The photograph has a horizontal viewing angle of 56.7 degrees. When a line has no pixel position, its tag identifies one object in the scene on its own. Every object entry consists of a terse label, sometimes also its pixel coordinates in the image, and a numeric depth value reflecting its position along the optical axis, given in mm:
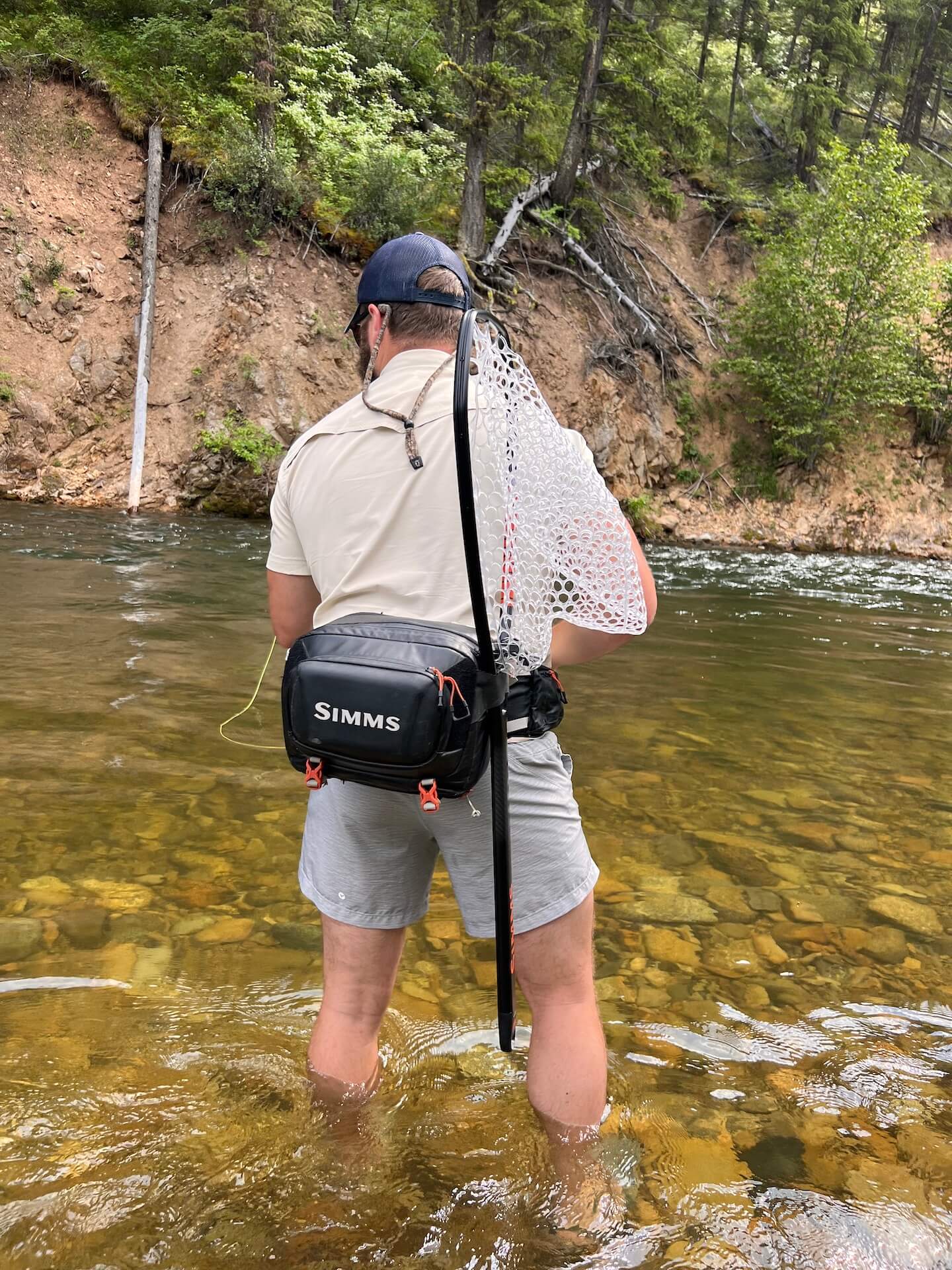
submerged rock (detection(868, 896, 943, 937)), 3715
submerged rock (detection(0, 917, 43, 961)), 3193
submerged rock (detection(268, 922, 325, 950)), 3410
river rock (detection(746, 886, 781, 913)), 3826
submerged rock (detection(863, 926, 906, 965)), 3506
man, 1867
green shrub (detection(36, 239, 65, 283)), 16359
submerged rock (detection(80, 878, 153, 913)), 3545
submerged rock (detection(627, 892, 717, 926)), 3719
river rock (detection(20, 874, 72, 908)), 3520
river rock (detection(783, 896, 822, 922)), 3770
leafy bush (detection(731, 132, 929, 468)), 20766
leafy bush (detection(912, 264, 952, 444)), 23891
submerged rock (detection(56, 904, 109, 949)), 3301
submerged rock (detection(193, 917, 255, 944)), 3398
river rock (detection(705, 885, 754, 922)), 3768
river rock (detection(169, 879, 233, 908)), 3615
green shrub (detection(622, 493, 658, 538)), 18953
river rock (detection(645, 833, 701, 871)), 4199
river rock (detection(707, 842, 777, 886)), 4074
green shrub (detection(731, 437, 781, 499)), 22078
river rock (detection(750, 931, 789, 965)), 3473
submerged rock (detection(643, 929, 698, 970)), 3434
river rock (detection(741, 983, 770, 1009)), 3168
